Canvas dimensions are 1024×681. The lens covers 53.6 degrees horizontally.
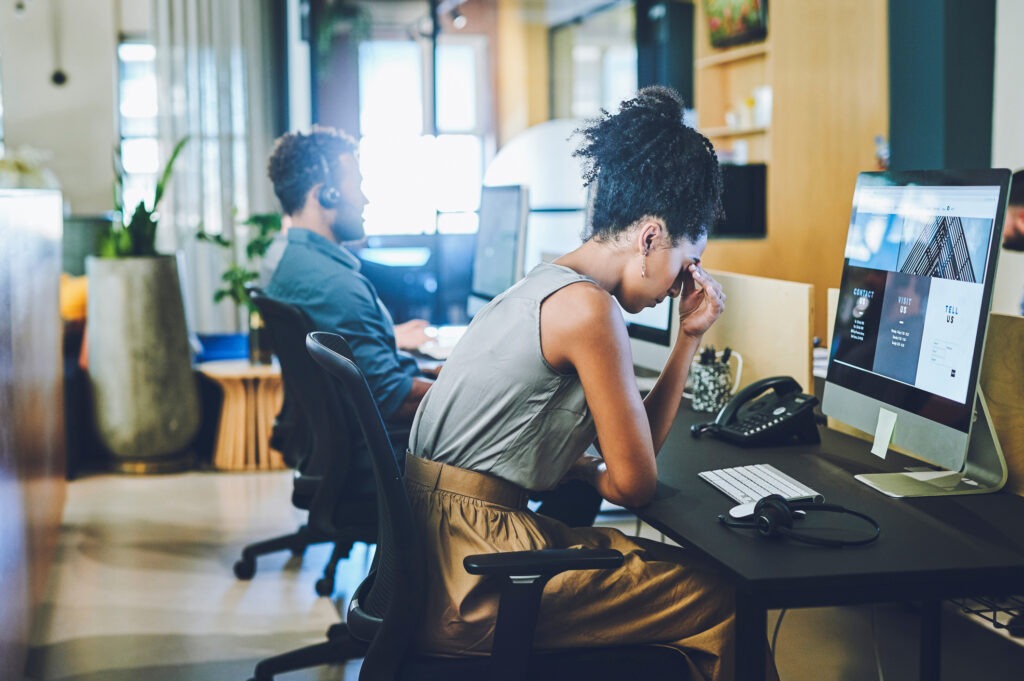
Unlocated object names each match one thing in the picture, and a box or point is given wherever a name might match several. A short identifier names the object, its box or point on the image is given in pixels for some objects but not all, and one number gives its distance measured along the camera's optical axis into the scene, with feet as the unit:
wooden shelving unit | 17.78
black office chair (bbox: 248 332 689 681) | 4.33
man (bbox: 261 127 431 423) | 8.37
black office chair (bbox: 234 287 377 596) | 7.57
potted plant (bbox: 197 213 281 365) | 14.80
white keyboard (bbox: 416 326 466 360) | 10.35
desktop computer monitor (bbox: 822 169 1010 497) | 4.77
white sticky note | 5.37
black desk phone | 6.23
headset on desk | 4.39
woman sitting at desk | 4.66
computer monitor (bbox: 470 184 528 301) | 10.45
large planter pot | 14.61
